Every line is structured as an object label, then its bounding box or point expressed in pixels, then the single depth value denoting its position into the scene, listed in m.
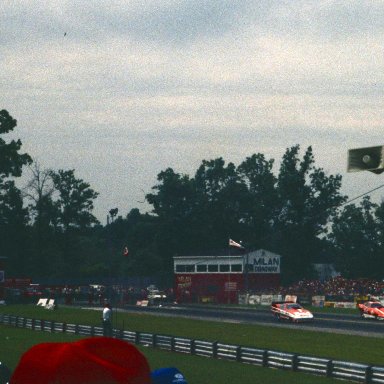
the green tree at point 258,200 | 160.50
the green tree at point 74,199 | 167.50
